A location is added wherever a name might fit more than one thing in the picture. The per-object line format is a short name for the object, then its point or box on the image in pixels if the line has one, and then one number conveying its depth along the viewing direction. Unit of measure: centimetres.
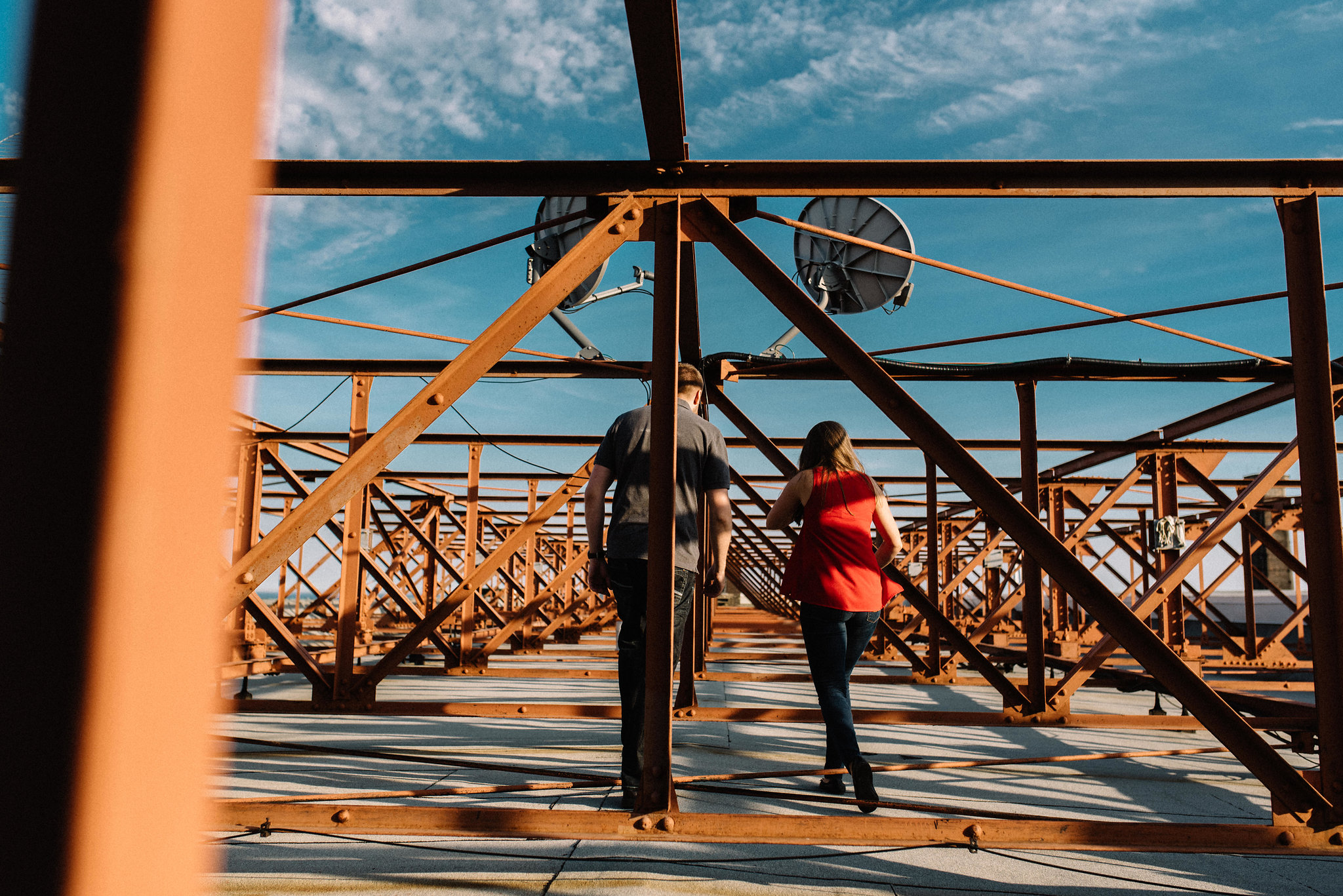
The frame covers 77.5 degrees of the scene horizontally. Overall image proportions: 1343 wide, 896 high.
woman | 391
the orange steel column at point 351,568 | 589
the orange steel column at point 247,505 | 788
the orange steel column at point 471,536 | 859
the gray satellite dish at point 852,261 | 577
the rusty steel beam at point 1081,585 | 308
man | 365
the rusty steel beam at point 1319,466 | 327
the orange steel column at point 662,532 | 314
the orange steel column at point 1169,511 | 898
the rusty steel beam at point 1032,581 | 556
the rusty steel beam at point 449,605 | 579
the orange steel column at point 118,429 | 58
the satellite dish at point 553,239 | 570
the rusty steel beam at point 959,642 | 518
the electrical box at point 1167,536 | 792
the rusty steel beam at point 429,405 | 314
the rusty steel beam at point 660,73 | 293
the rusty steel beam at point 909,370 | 591
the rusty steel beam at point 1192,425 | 652
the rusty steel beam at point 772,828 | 291
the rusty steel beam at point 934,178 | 358
